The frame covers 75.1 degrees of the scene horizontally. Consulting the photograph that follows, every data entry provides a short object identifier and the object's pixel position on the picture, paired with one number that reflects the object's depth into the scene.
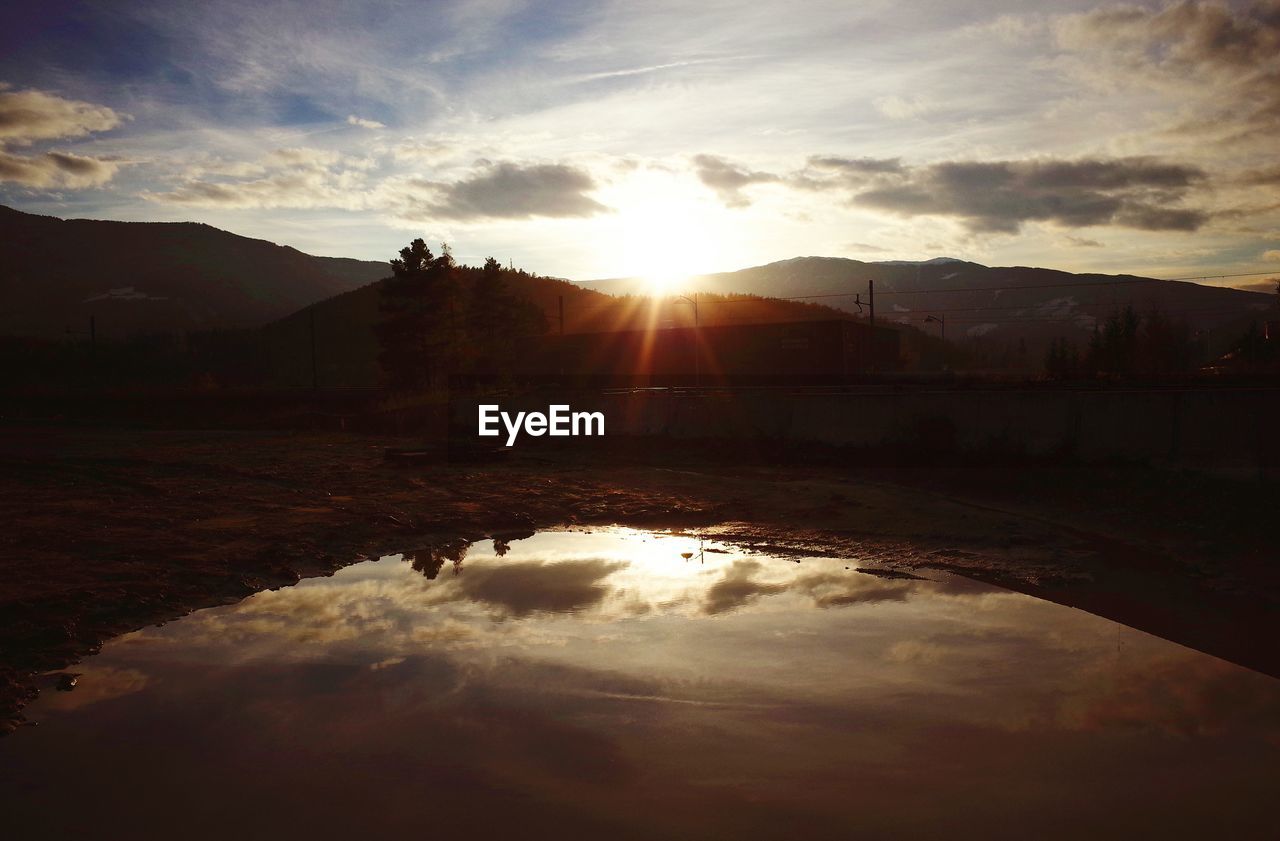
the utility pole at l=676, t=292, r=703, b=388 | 57.34
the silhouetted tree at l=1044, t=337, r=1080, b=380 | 79.94
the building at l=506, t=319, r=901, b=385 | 54.84
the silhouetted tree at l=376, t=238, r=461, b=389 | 58.06
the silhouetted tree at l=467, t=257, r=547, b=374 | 71.03
